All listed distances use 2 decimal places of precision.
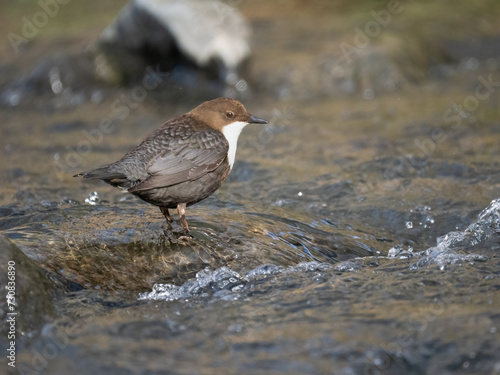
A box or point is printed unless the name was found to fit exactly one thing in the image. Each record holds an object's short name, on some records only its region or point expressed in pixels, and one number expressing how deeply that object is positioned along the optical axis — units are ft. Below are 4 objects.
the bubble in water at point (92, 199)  37.49
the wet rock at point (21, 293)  22.16
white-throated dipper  28.37
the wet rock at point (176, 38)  66.44
